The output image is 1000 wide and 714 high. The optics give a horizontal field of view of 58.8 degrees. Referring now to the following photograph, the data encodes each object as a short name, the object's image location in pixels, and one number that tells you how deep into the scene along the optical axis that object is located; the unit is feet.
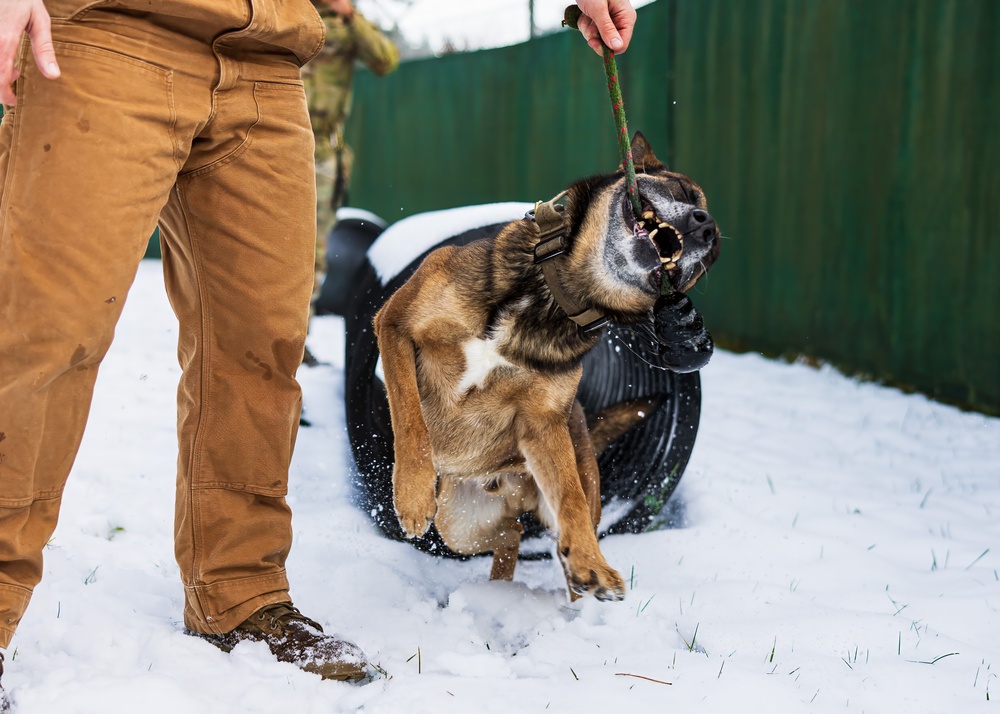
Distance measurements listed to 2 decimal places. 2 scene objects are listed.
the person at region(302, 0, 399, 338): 17.24
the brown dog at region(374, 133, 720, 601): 7.99
